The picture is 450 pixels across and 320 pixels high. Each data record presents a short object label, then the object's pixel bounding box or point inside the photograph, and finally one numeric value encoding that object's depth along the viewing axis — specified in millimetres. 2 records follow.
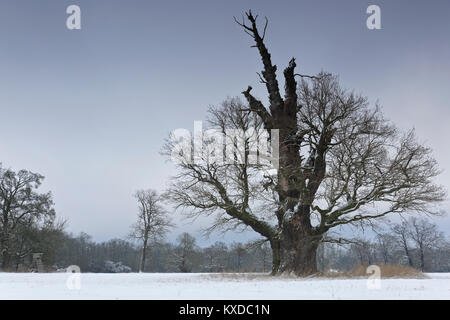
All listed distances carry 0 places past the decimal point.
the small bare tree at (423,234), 50844
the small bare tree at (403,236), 48566
